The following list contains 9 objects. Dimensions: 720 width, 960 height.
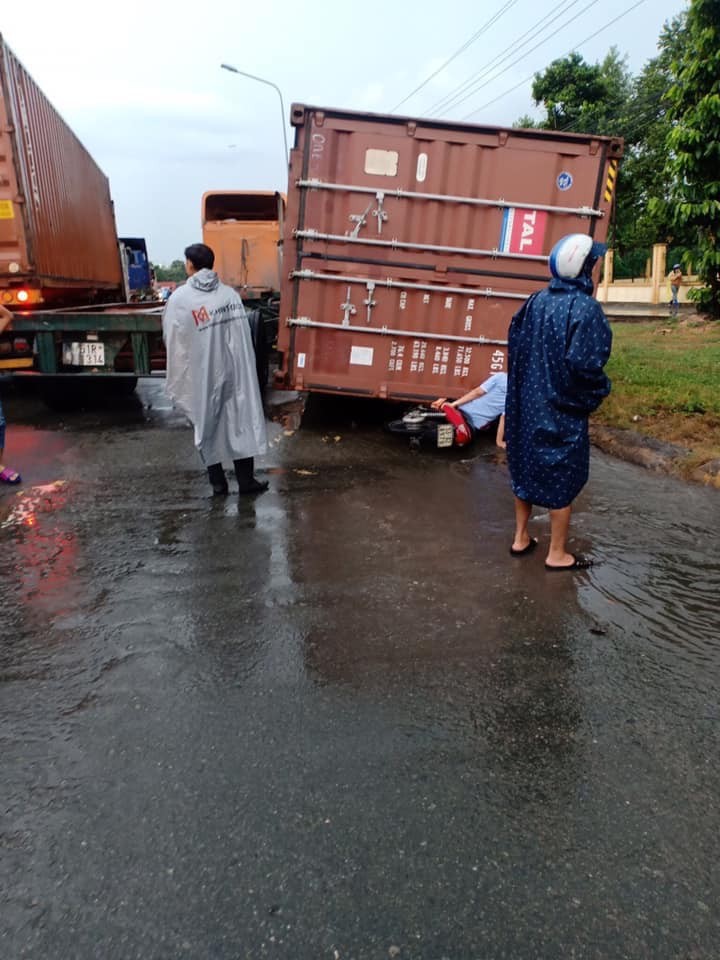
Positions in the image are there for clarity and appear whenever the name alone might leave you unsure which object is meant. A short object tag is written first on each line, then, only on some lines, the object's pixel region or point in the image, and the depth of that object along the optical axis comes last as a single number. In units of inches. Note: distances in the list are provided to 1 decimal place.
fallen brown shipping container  247.0
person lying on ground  254.5
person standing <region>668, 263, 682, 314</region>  851.1
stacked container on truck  297.3
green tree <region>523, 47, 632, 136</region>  1010.7
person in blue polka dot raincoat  132.9
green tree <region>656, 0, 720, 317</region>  517.3
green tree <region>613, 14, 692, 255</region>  988.6
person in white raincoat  190.9
